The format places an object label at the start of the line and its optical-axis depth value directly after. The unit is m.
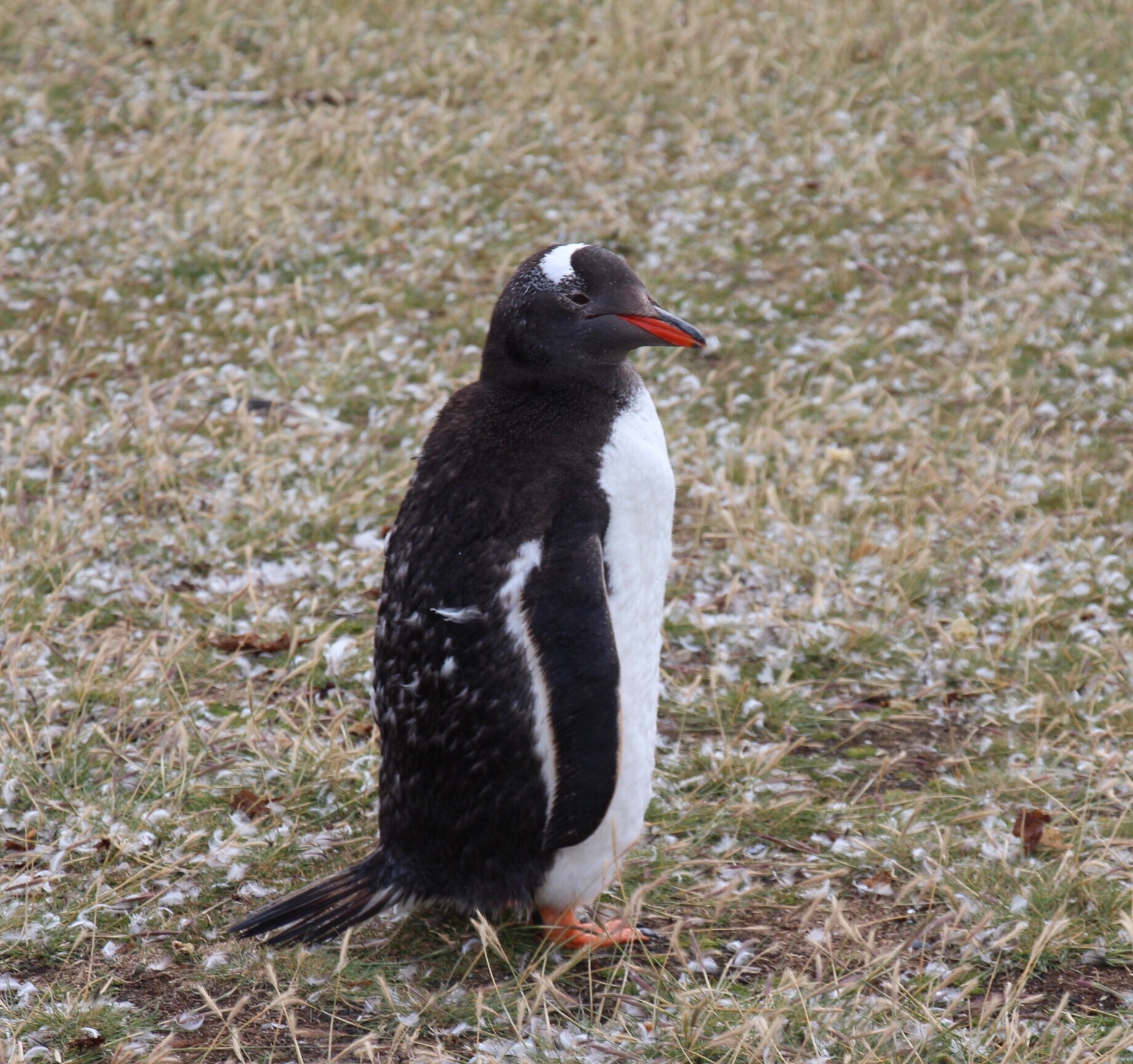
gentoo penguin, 8.76
